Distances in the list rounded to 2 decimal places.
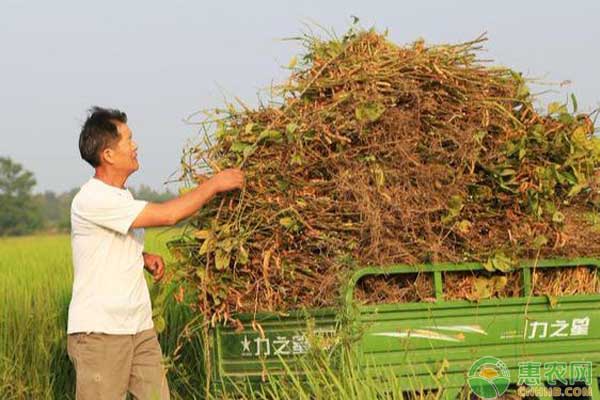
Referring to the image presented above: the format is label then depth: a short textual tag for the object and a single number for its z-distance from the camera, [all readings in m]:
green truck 7.36
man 7.60
